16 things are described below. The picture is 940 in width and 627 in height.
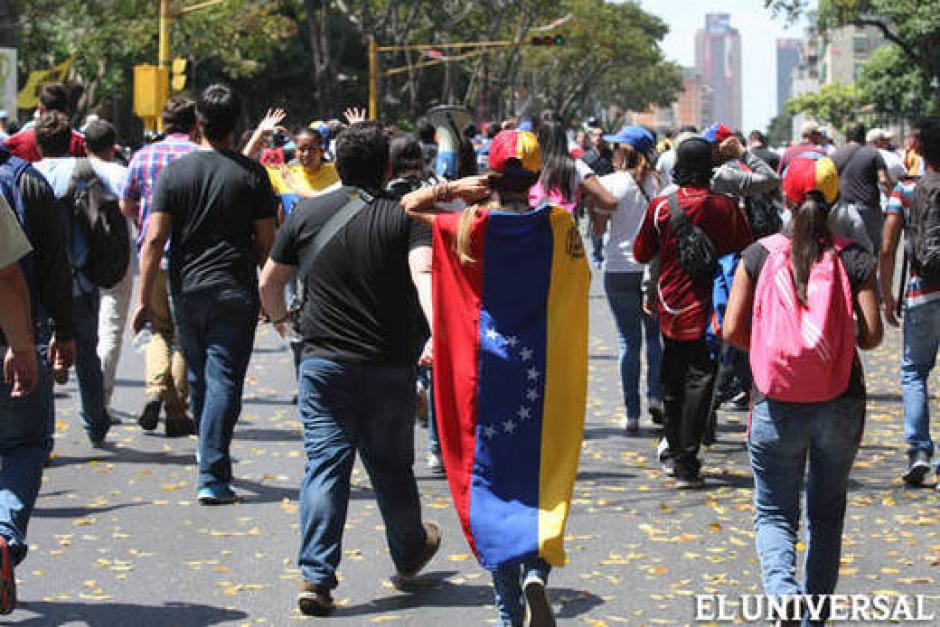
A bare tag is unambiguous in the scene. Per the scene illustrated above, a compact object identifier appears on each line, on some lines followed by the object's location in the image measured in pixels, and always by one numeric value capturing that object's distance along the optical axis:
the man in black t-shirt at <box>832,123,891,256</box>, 14.89
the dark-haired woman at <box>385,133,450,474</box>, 7.93
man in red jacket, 8.60
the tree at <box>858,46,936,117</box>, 67.56
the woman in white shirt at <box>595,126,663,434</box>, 10.13
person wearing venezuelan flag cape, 5.44
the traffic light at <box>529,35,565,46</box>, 48.94
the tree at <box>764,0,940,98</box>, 43.72
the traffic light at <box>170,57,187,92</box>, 26.52
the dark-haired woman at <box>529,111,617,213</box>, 9.37
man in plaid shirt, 9.43
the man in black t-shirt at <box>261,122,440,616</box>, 6.09
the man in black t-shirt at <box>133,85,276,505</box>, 8.09
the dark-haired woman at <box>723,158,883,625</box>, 5.32
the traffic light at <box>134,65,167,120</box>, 25.95
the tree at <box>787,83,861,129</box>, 120.38
